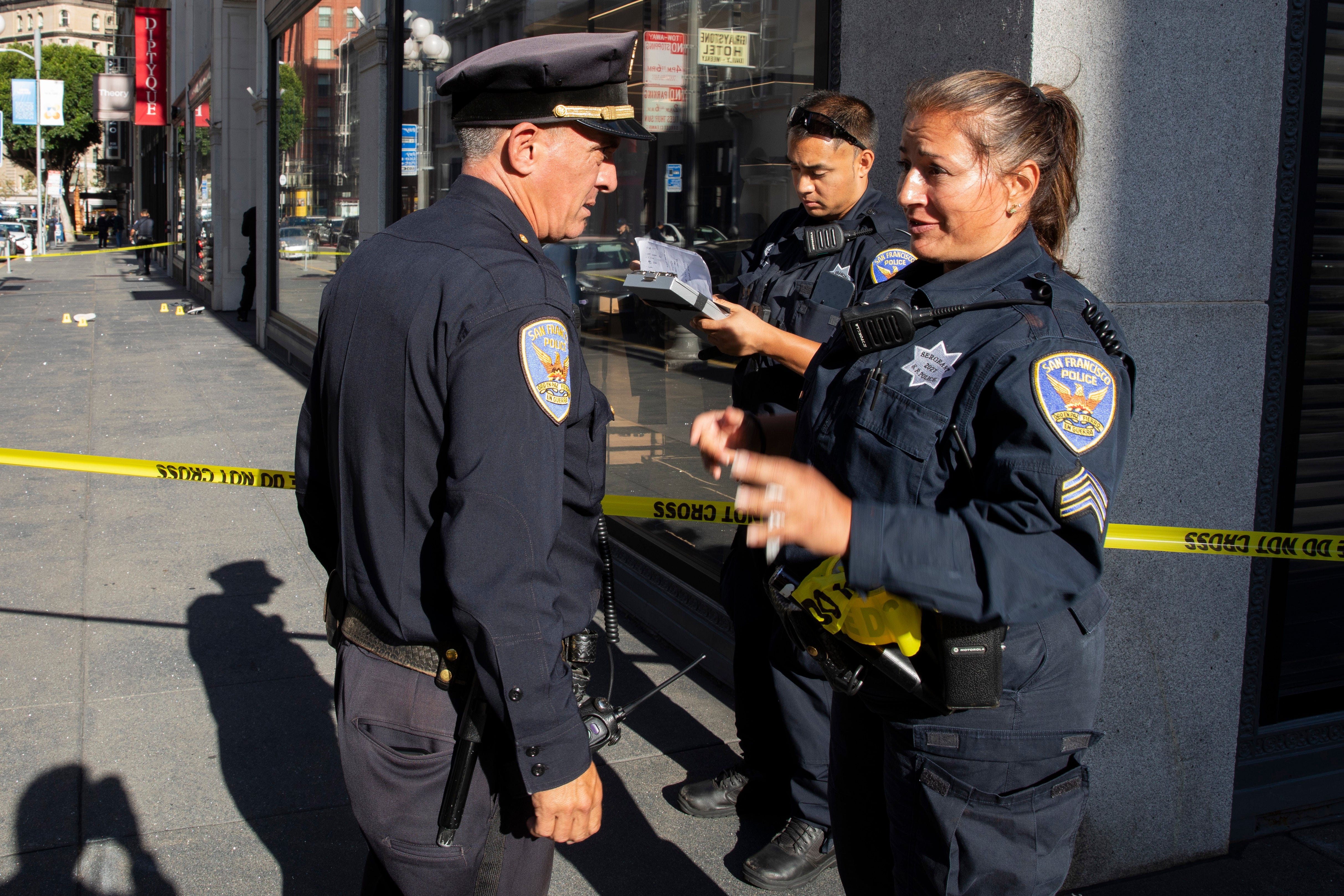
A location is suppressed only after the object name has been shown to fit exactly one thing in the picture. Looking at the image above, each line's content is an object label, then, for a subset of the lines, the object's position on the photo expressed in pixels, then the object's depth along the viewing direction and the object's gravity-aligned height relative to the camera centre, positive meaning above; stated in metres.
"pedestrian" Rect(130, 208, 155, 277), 36.12 +1.55
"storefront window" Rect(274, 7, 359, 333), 11.43 +1.46
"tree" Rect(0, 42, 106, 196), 76.31 +11.79
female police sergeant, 1.55 -0.28
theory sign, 31.94 +5.29
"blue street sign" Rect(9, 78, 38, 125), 38.78 +6.24
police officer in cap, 1.69 -0.31
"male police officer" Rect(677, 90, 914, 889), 3.09 -0.06
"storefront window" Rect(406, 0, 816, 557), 4.45 +0.46
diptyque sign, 29.41 +5.79
